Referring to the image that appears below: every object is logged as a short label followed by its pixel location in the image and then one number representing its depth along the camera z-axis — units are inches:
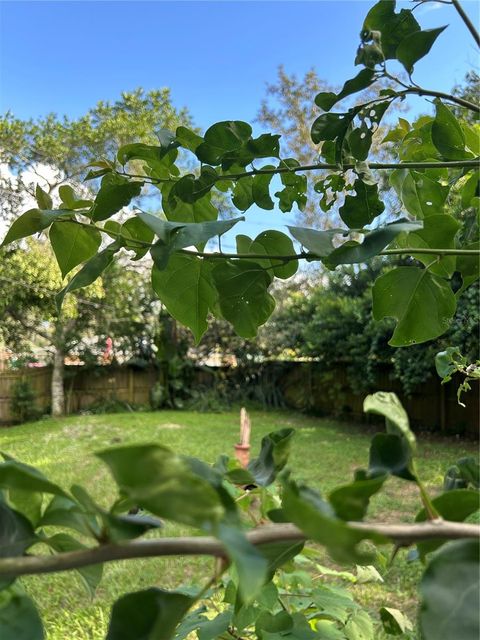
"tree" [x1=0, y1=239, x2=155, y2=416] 360.8
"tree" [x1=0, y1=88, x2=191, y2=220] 386.9
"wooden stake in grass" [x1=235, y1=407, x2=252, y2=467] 123.2
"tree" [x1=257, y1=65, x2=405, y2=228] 504.7
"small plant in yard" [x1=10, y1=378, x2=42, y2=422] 377.1
